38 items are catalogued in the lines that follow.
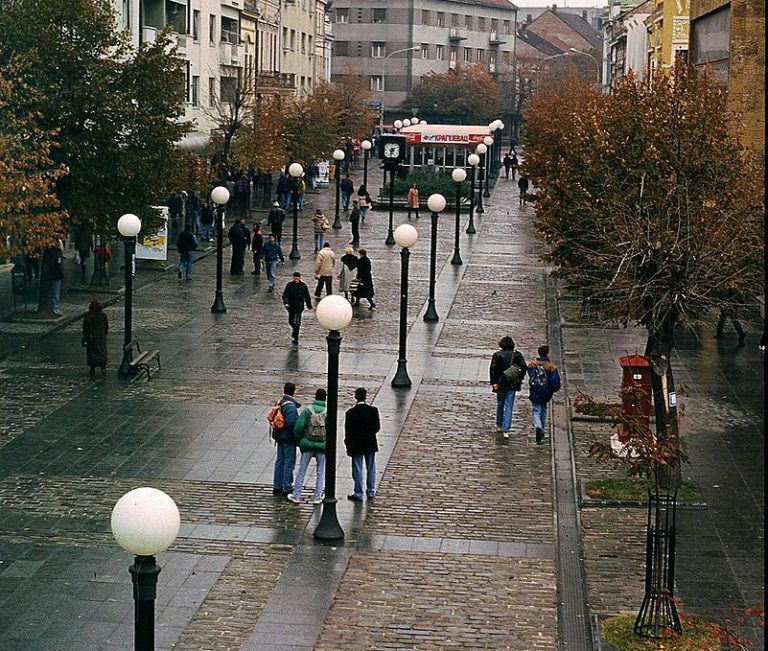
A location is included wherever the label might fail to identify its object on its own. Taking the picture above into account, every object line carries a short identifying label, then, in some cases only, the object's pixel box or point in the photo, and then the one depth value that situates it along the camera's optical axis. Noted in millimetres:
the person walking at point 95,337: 23688
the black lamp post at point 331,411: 15242
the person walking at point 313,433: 16391
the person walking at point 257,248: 37375
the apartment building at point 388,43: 123625
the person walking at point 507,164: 79675
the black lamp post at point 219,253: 30919
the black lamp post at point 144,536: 8742
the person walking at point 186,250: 35531
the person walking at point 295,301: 27297
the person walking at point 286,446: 16672
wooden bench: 23927
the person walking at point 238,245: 36844
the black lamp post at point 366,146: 55581
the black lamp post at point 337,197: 49559
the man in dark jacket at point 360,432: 16672
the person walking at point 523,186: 61125
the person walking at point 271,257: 35062
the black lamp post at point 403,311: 23781
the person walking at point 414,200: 54103
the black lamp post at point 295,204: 39906
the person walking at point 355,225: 44812
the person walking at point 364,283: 31719
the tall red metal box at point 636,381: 18406
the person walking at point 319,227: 40719
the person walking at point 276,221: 40188
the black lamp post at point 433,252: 29688
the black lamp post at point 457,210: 39562
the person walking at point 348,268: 31969
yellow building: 45562
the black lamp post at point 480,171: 53375
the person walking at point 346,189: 55656
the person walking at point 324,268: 31875
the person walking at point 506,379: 20312
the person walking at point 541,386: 19891
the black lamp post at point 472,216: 48700
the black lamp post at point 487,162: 63312
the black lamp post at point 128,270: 23734
